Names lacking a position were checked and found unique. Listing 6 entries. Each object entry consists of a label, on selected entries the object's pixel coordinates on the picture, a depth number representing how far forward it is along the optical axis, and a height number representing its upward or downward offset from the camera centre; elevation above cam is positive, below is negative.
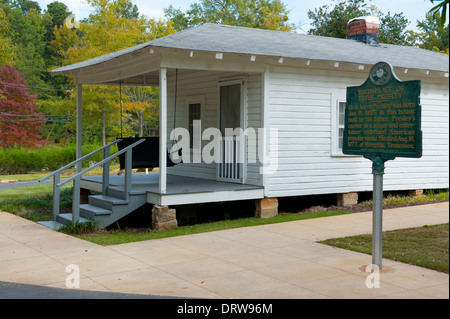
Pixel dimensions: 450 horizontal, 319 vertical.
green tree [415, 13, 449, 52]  33.07 +6.32
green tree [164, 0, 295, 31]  36.00 +9.31
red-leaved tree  33.22 +1.04
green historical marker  6.07 +0.13
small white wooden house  9.92 +0.53
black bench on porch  10.87 -0.46
